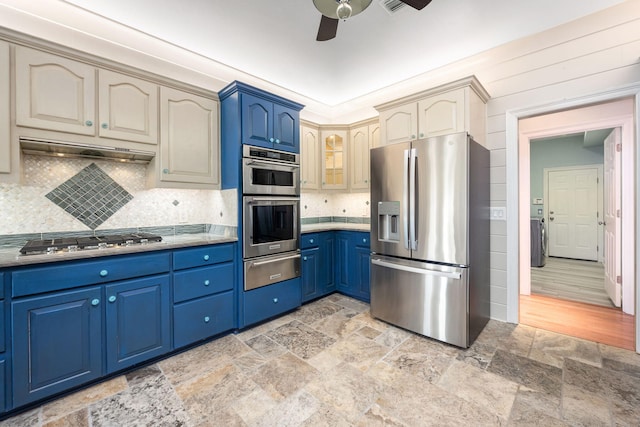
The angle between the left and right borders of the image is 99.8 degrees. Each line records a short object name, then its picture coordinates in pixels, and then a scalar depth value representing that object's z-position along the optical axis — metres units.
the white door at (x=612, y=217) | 3.16
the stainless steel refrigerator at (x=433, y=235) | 2.31
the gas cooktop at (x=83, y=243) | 1.79
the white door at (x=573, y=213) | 5.71
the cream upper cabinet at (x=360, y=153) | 3.70
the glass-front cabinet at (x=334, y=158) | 3.98
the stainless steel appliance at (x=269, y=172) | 2.64
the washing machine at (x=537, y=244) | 5.34
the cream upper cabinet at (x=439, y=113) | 2.49
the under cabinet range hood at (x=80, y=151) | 1.96
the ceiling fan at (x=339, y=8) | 1.62
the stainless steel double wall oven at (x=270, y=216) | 2.66
